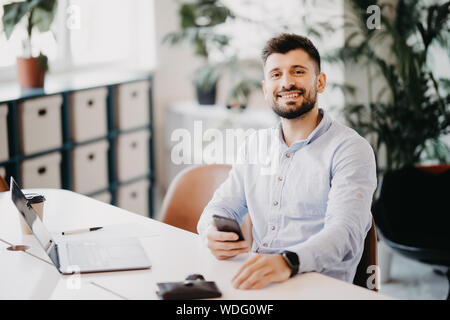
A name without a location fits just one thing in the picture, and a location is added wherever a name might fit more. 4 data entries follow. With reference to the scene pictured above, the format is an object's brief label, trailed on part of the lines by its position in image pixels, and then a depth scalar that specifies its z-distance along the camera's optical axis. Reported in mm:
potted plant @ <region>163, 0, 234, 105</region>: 3445
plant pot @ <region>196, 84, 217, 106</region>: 4148
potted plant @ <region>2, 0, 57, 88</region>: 3332
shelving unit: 3193
